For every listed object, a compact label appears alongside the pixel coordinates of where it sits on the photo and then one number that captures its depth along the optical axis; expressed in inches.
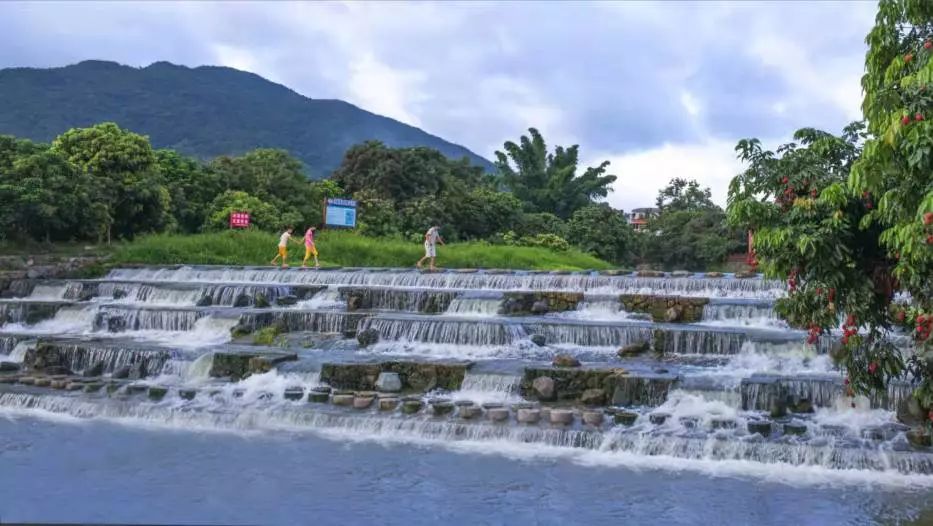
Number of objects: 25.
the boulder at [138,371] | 430.9
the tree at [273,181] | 1106.7
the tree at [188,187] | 996.6
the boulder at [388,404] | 352.5
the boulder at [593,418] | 323.0
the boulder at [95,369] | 436.8
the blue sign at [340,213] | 1016.9
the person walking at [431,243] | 761.0
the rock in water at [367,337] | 480.0
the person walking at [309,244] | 776.3
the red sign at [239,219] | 980.6
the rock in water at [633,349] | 434.6
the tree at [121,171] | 867.4
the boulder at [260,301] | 600.7
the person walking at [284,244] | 776.9
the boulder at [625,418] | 322.0
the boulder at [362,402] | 358.0
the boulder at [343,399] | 362.9
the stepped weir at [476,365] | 313.4
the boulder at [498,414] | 331.6
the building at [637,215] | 1909.6
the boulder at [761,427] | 301.7
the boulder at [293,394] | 376.5
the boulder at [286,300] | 614.2
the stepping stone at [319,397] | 371.6
